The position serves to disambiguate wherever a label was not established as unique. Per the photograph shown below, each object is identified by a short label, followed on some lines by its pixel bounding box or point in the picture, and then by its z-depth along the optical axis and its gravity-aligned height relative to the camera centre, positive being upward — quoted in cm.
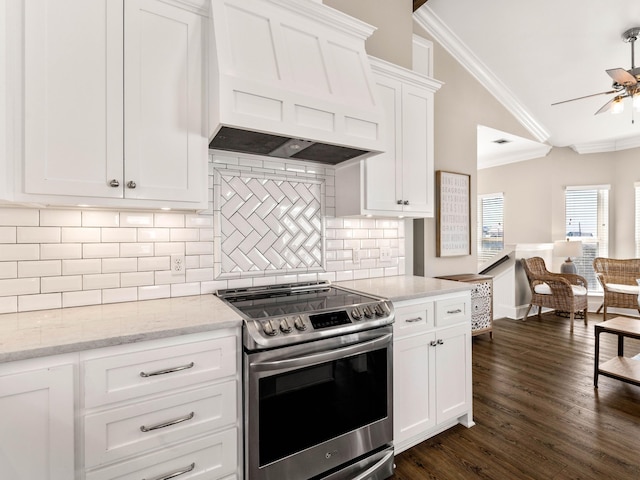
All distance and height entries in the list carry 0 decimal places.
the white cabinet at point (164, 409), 124 -67
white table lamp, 523 -19
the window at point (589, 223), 574 +28
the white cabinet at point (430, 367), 201 -81
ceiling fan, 296 +143
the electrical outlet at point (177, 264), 196 -14
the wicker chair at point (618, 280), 488 -64
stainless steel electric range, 149 -72
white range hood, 159 +82
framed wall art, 369 +28
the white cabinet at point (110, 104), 137 +61
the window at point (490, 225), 656 +29
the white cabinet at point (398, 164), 232 +55
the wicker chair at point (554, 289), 477 -73
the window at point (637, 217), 538 +35
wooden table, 274 -109
